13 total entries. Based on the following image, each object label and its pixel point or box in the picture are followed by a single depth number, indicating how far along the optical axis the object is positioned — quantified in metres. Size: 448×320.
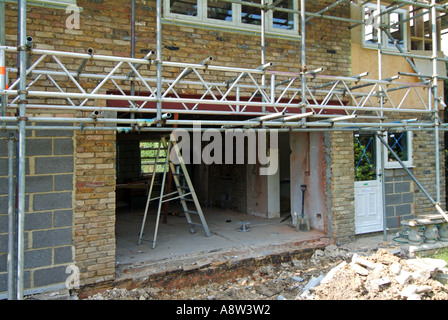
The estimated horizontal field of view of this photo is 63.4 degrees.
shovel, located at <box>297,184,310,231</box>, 7.74
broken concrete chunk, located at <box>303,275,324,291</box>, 5.14
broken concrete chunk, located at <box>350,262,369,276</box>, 4.88
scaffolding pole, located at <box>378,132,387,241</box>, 7.26
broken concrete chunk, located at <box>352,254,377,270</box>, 5.04
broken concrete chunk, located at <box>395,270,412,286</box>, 4.63
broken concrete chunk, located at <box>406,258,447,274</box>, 4.97
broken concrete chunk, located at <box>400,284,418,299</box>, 4.39
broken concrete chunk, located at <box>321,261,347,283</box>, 4.90
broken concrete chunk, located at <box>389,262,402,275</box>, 4.87
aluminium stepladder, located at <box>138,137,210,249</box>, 6.90
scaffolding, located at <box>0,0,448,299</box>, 3.77
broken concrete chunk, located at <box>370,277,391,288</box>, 4.58
